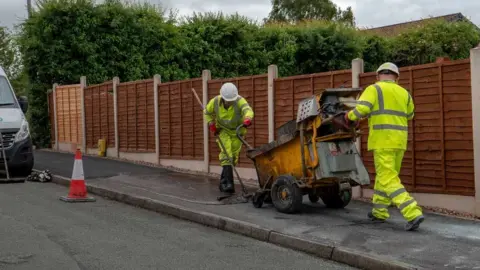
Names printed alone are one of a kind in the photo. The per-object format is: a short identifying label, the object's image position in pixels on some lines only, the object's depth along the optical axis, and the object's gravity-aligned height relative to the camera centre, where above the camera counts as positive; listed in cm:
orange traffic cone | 1038 -102
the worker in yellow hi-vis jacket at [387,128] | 730 -7
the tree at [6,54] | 3622 +428
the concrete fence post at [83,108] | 1922 +52
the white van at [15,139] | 1269 -27
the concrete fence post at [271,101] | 1165 +41
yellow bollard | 1789 -63
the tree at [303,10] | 5162 +933
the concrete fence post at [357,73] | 976 +76
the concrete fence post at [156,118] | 1535 +15
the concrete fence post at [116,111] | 1728 +38
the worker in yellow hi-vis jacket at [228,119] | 979 +7
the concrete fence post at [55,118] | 2123 +25
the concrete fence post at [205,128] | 1350 -9
